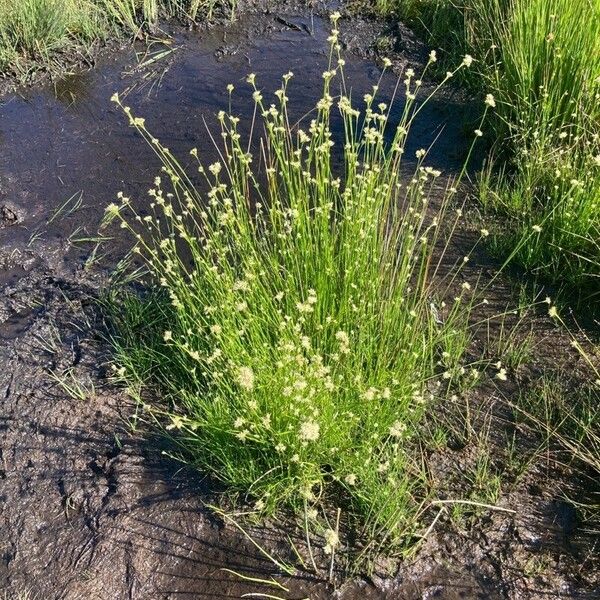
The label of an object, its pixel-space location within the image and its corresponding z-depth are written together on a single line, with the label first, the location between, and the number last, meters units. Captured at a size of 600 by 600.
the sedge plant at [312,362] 2.77
